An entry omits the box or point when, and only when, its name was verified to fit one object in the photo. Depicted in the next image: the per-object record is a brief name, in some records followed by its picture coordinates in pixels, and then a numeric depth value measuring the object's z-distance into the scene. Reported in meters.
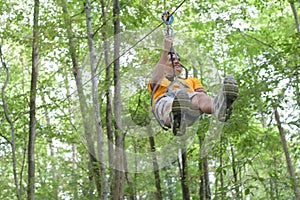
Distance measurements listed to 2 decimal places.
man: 5.83
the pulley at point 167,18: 6.25
